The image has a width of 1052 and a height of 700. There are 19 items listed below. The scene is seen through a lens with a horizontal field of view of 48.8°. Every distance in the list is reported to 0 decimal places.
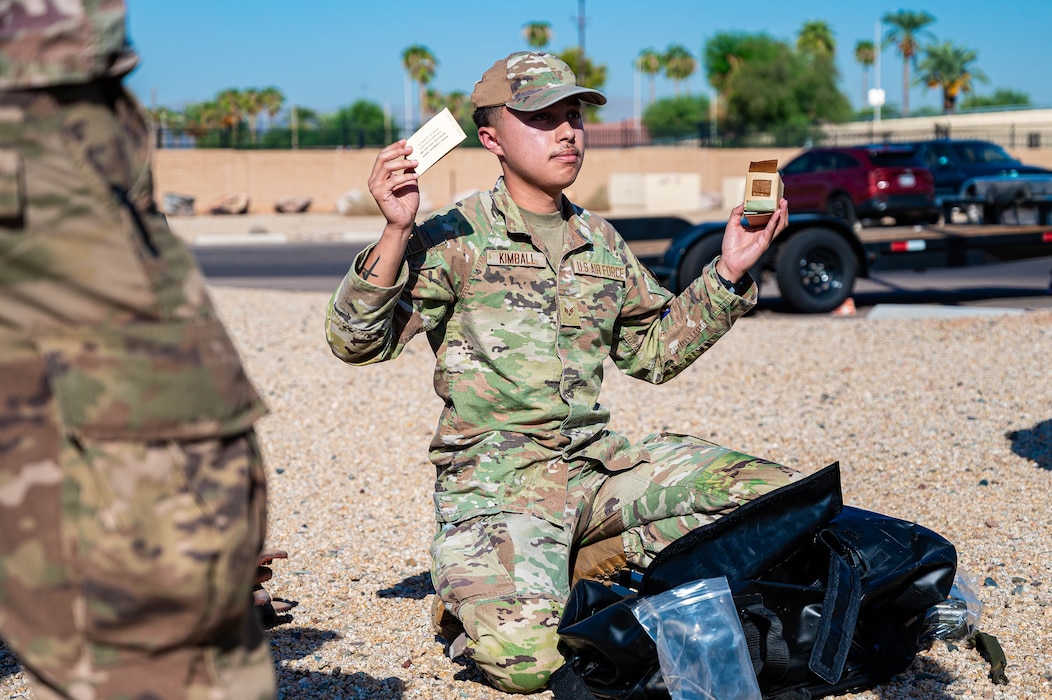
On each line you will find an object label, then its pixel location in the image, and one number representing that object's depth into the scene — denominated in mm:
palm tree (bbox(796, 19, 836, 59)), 75500
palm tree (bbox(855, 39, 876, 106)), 89975
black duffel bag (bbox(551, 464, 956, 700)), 2869
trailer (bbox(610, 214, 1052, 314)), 10125
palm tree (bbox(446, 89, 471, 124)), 56534
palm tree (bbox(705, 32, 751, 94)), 65875
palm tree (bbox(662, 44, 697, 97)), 82188
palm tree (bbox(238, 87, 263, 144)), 59781
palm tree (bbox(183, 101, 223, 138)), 54031
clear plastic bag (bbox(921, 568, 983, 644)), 3424
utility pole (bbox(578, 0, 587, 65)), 42850
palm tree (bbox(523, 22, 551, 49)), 66312
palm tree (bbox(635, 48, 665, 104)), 83500
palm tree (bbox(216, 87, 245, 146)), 59469
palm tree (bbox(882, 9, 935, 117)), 81188
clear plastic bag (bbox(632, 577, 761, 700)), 2783
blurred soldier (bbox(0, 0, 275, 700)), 1548
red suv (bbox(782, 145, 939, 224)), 17000
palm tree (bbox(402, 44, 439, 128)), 63375
